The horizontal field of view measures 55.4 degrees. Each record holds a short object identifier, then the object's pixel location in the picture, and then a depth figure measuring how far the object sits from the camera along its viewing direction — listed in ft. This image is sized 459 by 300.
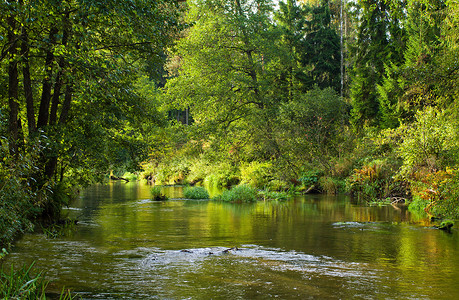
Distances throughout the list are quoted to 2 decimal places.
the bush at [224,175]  97.83
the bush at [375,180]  66.49
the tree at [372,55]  97.30
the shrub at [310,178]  83.61
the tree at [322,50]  122.72
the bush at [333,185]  79.51
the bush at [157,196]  69.62
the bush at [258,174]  85.66
